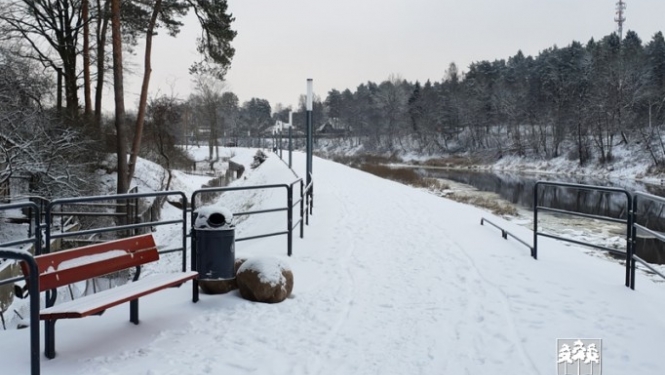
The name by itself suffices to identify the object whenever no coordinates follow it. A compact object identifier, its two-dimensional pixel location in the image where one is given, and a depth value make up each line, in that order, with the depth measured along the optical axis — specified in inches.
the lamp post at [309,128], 553.0
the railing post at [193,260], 215.2
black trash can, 222.7
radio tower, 3577.8
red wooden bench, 152.8
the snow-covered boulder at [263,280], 222.8
